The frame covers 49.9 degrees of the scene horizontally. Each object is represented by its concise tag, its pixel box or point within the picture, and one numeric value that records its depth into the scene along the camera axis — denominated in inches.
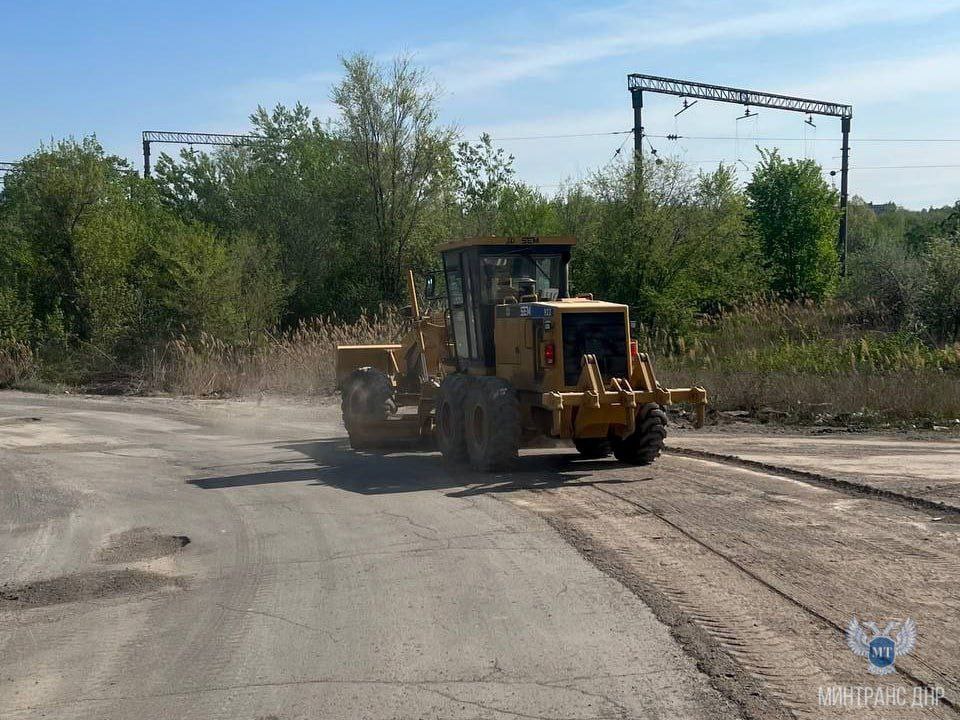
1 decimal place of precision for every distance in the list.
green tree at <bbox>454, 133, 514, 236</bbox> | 1595.7
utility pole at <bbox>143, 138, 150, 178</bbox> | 2307.7
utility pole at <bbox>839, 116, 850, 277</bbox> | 1632.6
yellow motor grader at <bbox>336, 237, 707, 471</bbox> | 506.9
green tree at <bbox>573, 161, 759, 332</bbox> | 1083.9
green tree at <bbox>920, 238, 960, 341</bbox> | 1029.2
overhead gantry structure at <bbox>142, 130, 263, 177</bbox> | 2350.1
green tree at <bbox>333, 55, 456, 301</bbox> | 1419.8
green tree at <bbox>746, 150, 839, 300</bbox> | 1657.2
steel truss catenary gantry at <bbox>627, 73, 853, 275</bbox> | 1381.6
